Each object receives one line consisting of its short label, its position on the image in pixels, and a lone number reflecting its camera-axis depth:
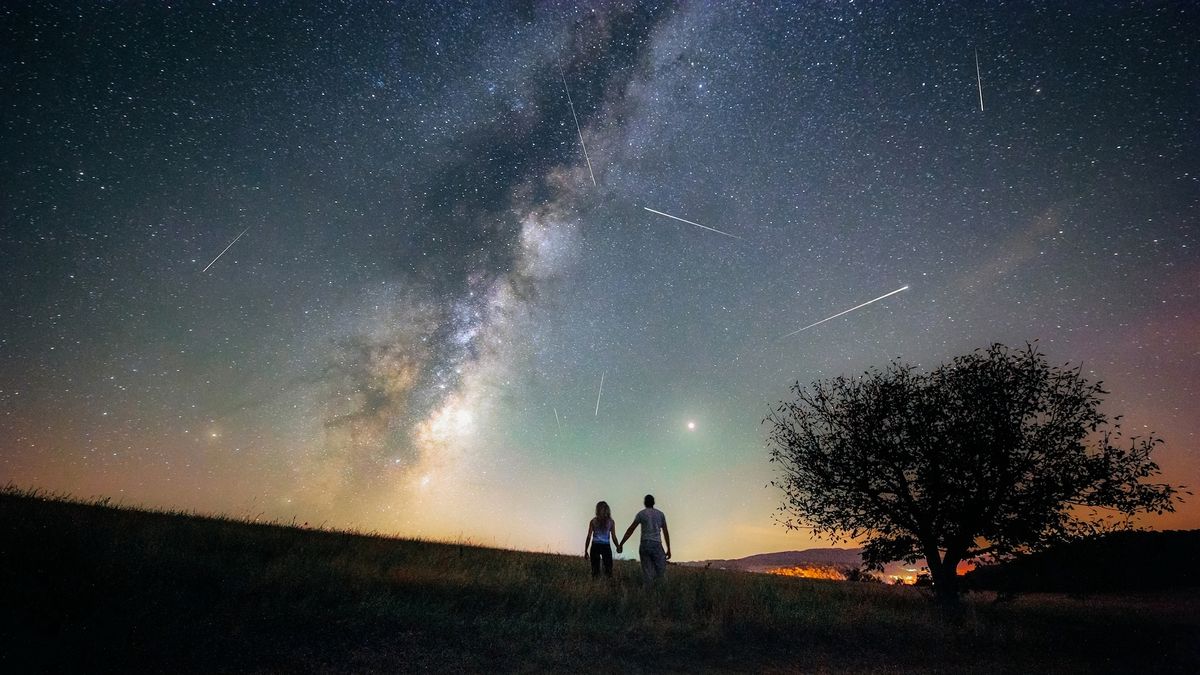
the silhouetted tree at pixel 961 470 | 14.51
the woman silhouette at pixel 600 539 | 13.60
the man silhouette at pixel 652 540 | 13.20
